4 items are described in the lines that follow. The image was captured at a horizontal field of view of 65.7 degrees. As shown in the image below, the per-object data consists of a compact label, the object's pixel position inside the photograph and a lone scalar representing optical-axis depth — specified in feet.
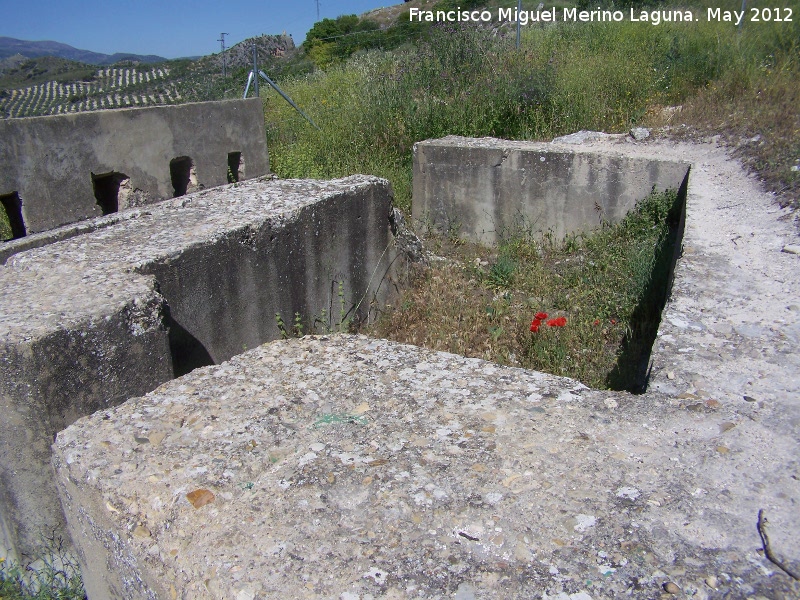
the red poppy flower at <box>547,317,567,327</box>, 12.81
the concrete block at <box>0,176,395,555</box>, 7.23
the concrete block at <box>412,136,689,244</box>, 19.10
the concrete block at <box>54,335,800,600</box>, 4.75
